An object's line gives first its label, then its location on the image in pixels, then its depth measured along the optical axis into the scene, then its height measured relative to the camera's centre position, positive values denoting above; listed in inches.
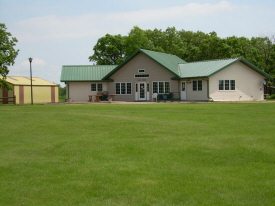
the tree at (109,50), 2260.1 +276.1
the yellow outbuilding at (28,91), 1594.5 +22.0
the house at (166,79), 1291.8 +54.4
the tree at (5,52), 1212.5 +147.2
